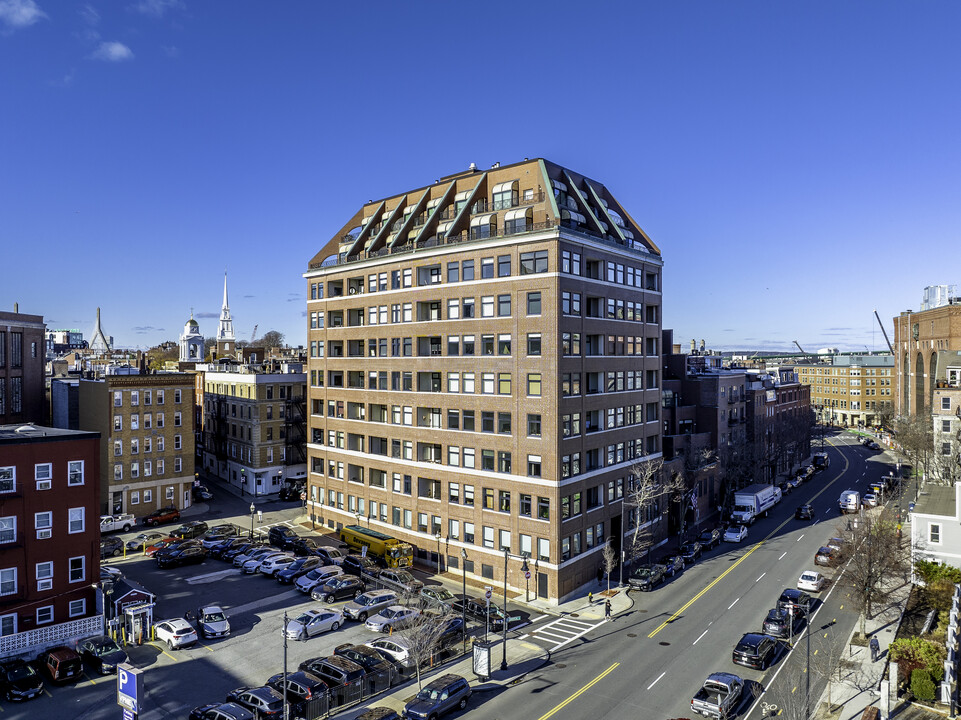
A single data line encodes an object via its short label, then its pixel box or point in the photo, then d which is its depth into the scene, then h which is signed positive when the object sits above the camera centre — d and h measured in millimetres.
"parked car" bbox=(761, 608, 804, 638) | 41500 -17692
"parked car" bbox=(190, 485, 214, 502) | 84562 -17746
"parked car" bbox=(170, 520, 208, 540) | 66600 -17895
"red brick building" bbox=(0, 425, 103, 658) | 38625 -11093
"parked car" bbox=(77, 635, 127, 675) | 37344 -17500
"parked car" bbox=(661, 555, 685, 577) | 55441 -18432
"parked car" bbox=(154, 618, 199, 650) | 40250 -17310
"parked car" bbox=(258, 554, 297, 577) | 54875 -17646
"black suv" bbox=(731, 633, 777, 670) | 37438 -17626
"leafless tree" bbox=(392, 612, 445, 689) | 34031 -15582
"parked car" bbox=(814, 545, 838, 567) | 56781 -18160
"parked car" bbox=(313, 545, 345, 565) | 57344 -17968
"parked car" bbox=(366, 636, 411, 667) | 36906 -17286
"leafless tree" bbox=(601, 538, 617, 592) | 49616 -16186
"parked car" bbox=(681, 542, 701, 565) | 59219 -18447
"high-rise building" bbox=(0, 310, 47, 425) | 70062 -434
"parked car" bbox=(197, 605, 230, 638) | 42000 -17399
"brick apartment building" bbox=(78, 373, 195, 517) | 73438 -8833
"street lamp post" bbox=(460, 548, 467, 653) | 39997 -16567
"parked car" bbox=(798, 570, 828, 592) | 50719 -18123
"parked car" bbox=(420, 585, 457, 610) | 45344 -17376
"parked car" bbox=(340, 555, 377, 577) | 54625 -17814
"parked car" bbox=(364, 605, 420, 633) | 42938 -17776
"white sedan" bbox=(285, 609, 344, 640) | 42156 -17767
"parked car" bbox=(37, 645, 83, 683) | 35531 -17071
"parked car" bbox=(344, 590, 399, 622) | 45500 -17909
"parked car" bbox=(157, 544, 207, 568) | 57219 -17674
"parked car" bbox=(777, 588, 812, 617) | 44559 -17641
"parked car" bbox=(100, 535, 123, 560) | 61188 -18003
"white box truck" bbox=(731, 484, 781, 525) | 74062 -17746
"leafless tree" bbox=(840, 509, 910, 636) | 42219 -14036
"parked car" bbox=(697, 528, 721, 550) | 64500 -18730
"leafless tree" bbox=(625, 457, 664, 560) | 56000 -12924
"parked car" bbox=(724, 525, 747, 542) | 66375 -18680
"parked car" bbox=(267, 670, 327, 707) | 32406 -16907
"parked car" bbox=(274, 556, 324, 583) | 53375 -17796
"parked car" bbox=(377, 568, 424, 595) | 49628 -17628
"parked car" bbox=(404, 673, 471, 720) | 31250 -17117
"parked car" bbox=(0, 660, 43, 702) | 33594 -17106
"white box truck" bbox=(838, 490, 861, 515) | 77500 -18090
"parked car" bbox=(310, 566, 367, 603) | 48812 -17797
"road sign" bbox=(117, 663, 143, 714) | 24594 -12811
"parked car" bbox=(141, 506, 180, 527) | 73375 -17938
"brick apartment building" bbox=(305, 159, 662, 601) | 50438 -1095
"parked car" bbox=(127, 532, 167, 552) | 63312 -18398
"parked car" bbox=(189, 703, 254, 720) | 30114 -16784
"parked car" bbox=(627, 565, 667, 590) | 51781 -18263
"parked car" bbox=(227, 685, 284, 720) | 31156 -16958
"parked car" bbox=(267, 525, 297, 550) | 63438 -17775
